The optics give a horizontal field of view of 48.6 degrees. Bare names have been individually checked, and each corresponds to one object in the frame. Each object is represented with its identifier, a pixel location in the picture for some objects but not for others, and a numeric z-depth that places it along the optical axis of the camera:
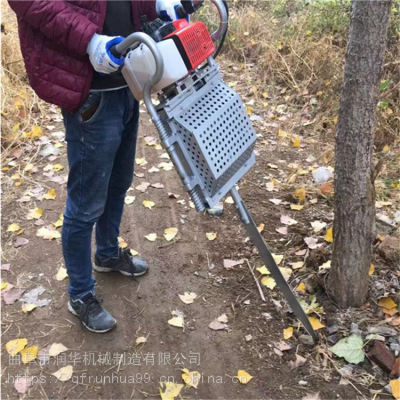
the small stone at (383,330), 2.32
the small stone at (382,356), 2.19
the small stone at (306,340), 2.37
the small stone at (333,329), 2.39
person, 1.73
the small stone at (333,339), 2.36
